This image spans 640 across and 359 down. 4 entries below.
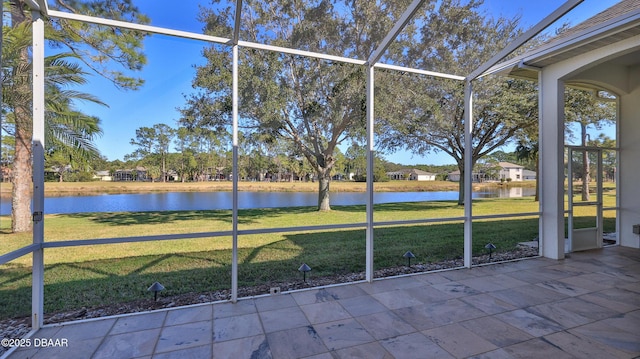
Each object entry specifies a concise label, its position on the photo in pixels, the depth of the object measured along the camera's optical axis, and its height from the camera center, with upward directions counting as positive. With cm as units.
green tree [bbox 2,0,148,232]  369 +170
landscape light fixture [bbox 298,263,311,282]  363 -110
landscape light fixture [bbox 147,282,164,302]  307 -114
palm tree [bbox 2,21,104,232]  434 +103
